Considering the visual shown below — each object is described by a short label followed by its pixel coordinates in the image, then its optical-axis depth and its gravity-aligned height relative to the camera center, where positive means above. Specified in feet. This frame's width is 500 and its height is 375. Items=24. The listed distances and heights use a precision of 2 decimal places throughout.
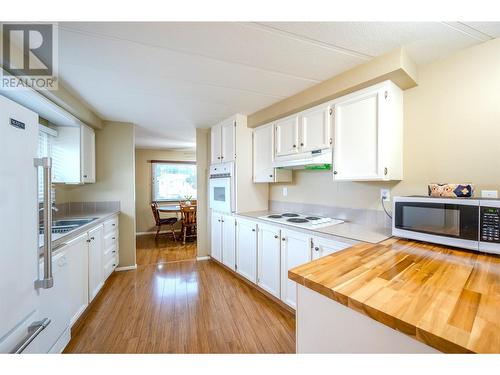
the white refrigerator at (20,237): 2.83 -0.75
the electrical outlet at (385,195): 5.92 -0.25
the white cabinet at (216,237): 10.18 -2.57
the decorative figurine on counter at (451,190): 4.21 -0.08
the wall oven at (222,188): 9.19 -0.06
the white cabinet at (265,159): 8.46 +1.20
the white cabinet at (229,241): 9.16 -2.48
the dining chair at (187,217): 14.48 -2.16
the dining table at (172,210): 15.23 -1.70
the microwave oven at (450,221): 3.56 -0.68
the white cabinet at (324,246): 5.08 -1.52
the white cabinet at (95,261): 6.84 -2.56
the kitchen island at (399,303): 1.86 -1.25
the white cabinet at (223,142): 9.30 +2.15
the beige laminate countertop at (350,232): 4.87 -1.19
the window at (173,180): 18.53 +0.61
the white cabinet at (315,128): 6.38 +1.88
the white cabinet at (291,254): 5.88 -2.01
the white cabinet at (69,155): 8.21 +1.27
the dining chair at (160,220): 14.95 -2.46
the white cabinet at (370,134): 5.15 +1.39
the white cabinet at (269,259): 6.81 -2.49
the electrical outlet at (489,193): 4.21 -0.15
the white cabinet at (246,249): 7.88 -2.49
